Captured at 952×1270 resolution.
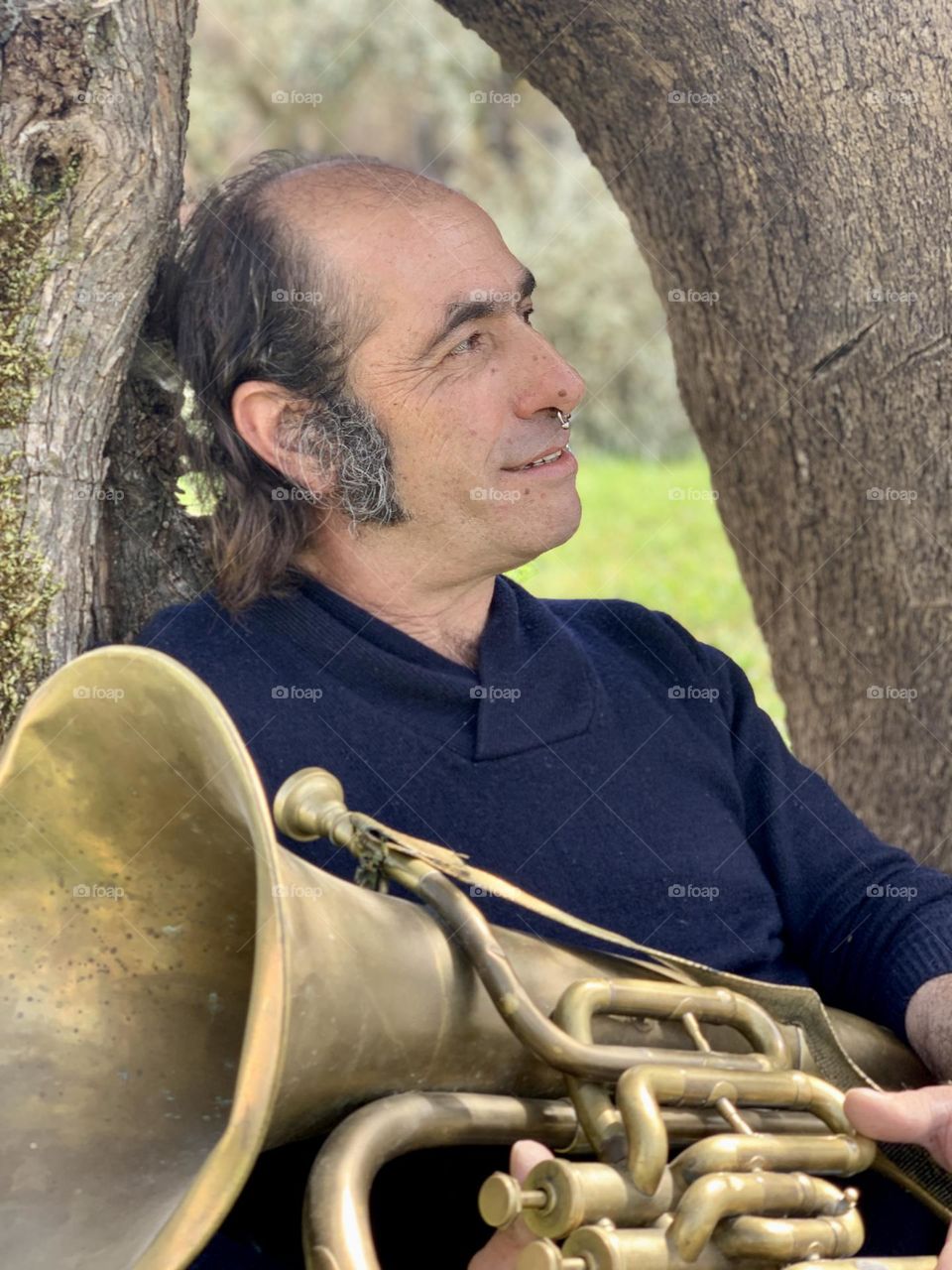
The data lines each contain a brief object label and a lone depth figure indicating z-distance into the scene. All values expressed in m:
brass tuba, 1.50
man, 2.27
